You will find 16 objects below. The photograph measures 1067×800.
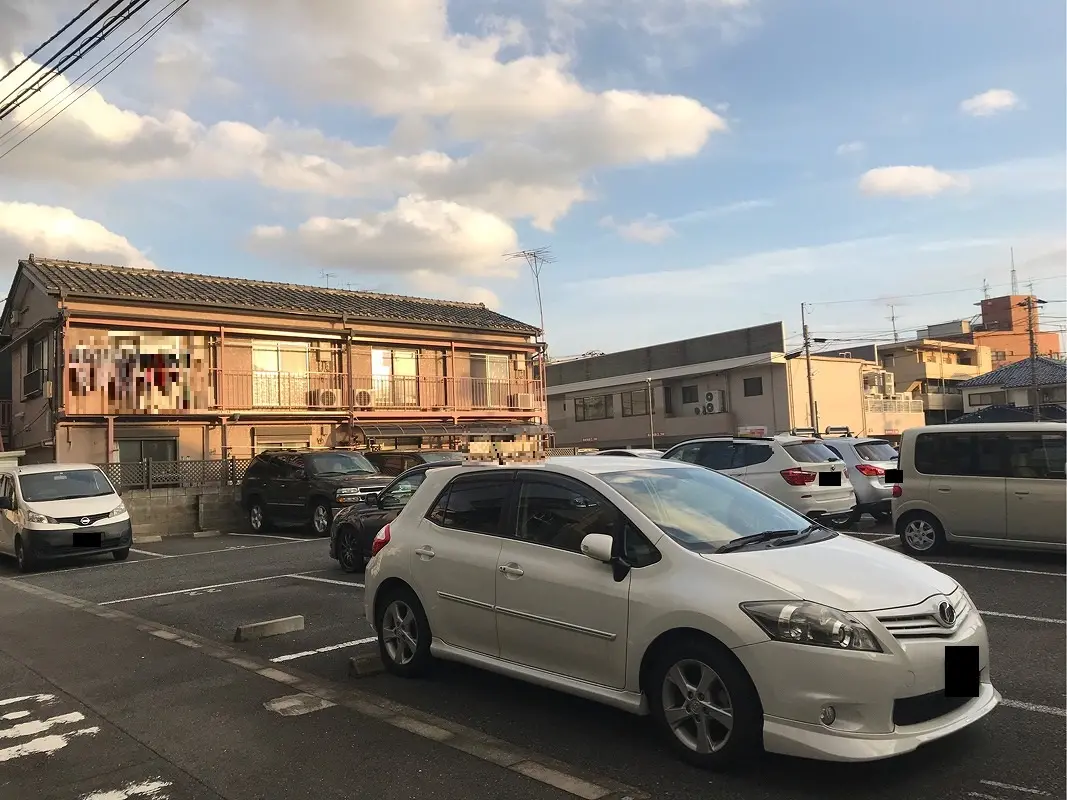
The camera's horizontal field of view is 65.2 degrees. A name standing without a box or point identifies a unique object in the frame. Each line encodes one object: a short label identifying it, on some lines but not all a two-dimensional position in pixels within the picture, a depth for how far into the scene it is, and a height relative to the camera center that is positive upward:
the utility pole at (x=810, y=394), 40.62 +1.53
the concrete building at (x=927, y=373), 53.31 +3.08
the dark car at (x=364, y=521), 10.76 -1.00
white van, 12.88 -0.91
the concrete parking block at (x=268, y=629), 7.48 -1.64
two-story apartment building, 20.92 +2.31
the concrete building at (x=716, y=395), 42.22 +1.89
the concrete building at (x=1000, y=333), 66.50 +7.09
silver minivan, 9.76 -0.86
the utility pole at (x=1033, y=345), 39.38 +3.76
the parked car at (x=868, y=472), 13.92 -0.82
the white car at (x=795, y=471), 12.33 -0.67
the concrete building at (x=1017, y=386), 44.59 +1.69
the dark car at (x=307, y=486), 16.20 -0.78
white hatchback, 3.82 -0.94
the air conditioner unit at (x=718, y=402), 43.94 +1.44
